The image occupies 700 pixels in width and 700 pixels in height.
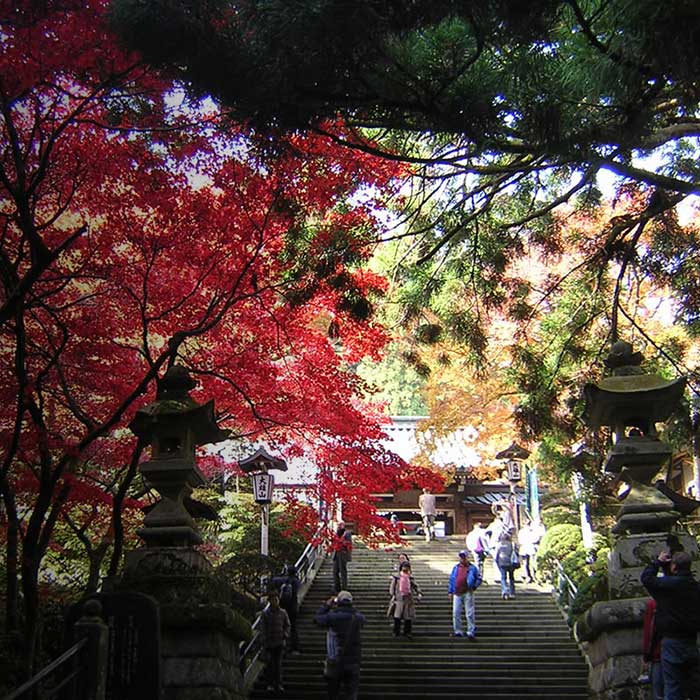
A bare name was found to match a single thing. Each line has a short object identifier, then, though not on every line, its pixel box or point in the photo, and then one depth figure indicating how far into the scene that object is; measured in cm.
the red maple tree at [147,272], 846
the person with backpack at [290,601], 1300
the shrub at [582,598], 1327
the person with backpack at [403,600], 1355
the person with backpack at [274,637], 1077
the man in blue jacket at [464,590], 1290
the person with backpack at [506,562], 1564
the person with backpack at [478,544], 1691
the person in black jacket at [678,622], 593
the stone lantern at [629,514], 732
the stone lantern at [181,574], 679
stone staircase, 1132
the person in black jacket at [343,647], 880
